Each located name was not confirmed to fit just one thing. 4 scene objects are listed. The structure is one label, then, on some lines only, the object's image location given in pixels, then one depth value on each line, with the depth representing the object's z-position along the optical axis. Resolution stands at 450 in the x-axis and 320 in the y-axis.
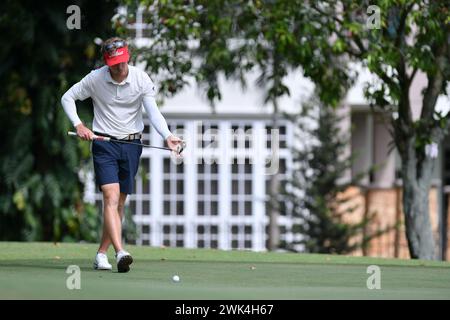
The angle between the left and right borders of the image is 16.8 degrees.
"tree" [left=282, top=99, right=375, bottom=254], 32.47
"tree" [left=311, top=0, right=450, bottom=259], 20.94
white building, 36.50
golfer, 13.59
